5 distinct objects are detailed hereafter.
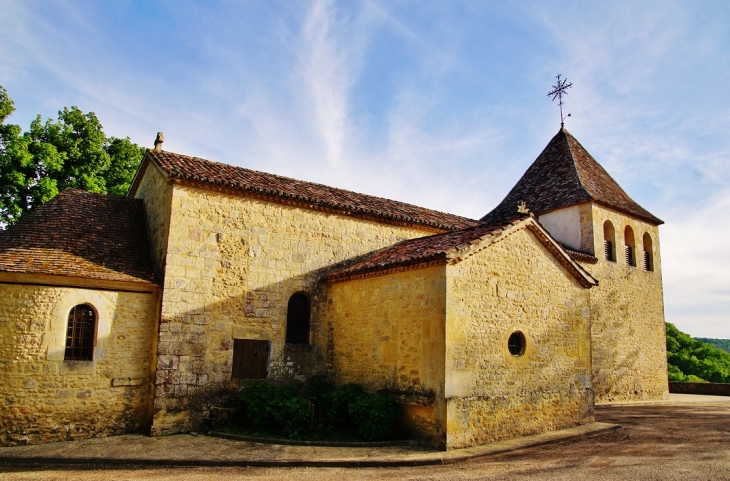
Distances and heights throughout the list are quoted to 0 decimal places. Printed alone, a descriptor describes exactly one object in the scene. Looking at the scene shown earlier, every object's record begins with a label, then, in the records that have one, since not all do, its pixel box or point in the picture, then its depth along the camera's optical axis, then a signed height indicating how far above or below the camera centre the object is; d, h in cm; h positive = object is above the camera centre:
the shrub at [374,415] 1028 -156
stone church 1009 +59
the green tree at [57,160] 1727 +618
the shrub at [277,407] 1057 -151
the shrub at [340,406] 1116 -150
